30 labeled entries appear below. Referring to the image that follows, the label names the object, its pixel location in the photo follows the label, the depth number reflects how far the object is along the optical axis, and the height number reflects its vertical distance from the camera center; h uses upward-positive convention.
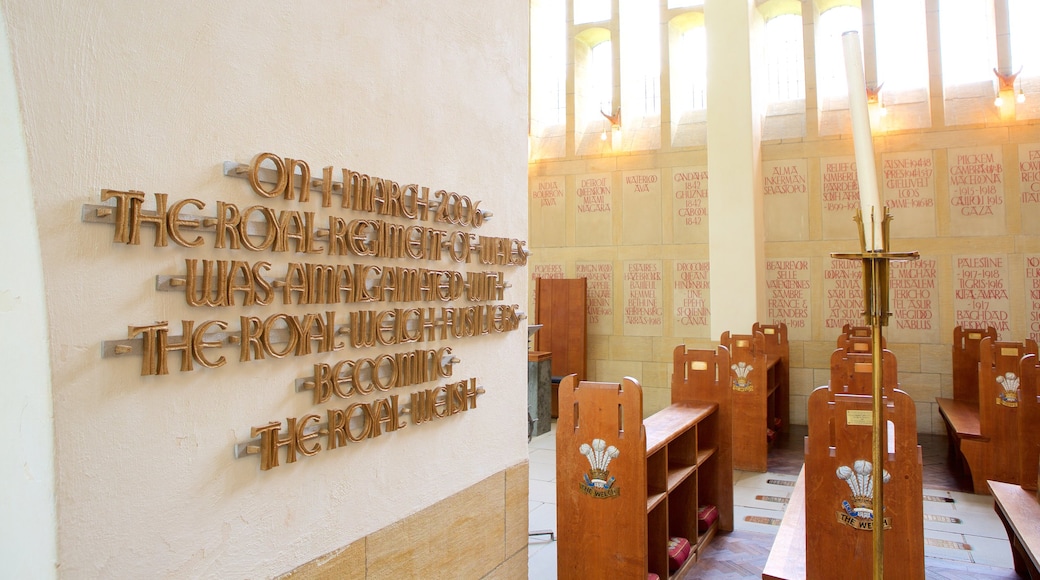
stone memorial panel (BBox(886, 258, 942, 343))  8.38 -0.13
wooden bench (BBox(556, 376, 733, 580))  3.32 -1.00
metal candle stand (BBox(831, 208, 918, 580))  1.44 -0.05
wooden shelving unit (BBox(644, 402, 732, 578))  3.79 -1.14
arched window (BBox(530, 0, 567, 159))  10.98 +3.84
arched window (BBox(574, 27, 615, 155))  10.70 +3.61
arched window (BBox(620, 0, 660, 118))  10.64 +3.96
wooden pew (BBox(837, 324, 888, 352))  6.11 -0.49
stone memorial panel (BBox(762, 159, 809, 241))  9.06 +1.31
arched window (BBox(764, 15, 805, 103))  9.91 +3.59
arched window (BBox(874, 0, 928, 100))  9.02 +3.50
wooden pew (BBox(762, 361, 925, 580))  2.77 -0.87
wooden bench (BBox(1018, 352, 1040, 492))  4.61 -0.95
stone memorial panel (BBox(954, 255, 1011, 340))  8.09 -0.05
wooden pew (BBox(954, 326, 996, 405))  7.22 -0.84
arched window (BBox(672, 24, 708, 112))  10.41 +3.62
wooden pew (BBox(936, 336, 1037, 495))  5.13 -1.08
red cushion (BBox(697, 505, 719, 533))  4.59 -1.59
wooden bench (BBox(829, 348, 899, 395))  4.62 -0.58
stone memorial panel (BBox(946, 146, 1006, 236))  8.17 +1.25
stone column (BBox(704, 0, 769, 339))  8.13 +1.57
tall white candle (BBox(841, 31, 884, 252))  1.42 +0.33
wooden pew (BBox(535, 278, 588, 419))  10.00 -0.37
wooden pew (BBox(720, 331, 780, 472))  6.39 -1.06
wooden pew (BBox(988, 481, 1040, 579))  2.82 -1.10
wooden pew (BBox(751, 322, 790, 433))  8.10 -0.95
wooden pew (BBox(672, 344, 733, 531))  4.83 -0.71
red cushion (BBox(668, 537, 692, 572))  3.94 -1.59
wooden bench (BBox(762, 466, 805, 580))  2.92 -1.24
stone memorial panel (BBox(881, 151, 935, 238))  8.47 +1.30
